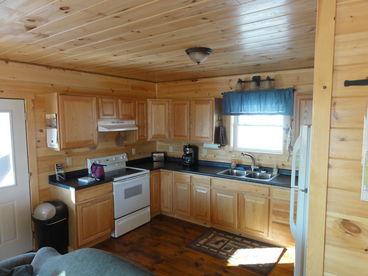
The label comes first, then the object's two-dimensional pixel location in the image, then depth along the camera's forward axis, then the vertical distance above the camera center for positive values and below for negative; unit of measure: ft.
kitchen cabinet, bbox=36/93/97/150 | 10.39 -0.07
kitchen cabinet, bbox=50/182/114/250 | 10.50 -4.06
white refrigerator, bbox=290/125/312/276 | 5.92 -1.96
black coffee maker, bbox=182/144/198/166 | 14.58 -2.14
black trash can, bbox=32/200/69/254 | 9.96 -4.18
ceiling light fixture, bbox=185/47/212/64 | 7.97 +2.05
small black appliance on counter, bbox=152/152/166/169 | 15.91 -2.45
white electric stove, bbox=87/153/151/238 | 12.01 -3.66
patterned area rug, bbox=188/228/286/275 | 9.89 -5.60
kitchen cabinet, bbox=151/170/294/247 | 10.94 -4.17
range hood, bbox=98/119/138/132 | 11.84 -0.34
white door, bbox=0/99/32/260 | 9.89 -2.55
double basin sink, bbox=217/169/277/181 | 12.17 -2.80
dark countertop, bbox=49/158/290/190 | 10.75 -2.73
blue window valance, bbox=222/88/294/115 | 11.69 +0.75
